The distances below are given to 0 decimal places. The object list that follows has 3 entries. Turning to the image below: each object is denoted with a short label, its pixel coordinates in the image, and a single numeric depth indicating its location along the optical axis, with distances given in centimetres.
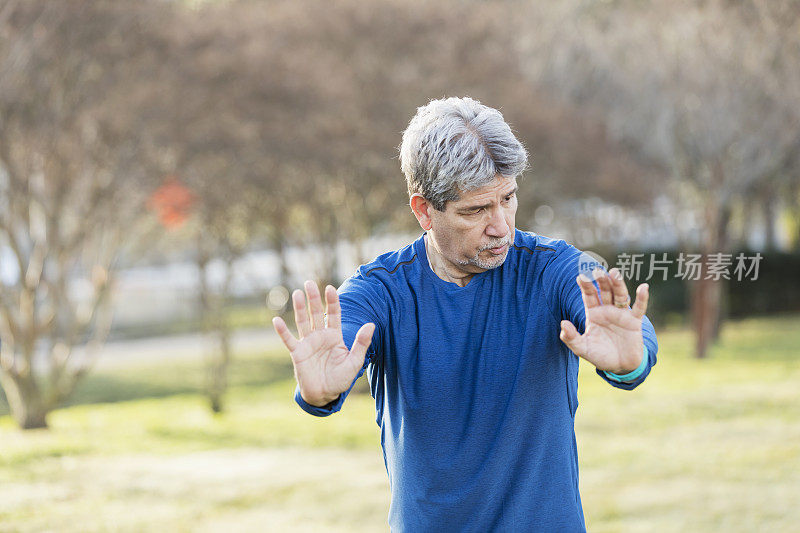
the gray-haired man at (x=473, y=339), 235
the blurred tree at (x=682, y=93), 1496
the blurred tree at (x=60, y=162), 1007
